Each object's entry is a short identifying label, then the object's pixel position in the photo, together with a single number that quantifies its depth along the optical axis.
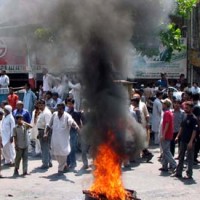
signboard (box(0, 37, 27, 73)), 21.94
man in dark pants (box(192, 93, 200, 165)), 12.90
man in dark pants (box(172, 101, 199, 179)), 11.37
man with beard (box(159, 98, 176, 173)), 11.98
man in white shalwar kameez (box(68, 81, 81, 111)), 12.98
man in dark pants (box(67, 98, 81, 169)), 12.48
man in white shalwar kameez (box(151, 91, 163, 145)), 14.98
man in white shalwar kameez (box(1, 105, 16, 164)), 12.66
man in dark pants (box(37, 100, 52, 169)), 12.59
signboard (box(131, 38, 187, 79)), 23.39
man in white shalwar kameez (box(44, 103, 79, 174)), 11.91
